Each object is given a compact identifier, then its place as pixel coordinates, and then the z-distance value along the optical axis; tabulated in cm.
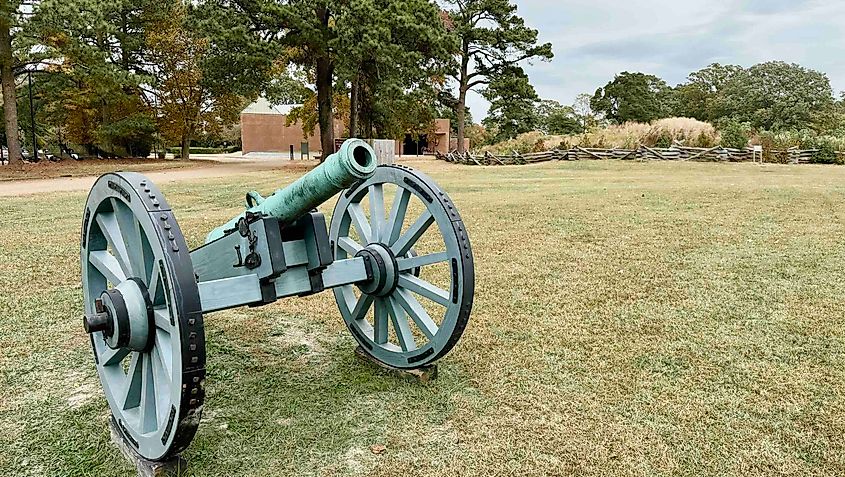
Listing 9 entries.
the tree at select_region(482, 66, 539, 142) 2905
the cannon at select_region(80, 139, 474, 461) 201
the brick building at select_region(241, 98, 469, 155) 4259
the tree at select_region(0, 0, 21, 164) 1838
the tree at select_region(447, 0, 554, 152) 2856
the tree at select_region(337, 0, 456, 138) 1736
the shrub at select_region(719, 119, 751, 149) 2233
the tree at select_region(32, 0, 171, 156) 1573
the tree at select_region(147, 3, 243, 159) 2364
